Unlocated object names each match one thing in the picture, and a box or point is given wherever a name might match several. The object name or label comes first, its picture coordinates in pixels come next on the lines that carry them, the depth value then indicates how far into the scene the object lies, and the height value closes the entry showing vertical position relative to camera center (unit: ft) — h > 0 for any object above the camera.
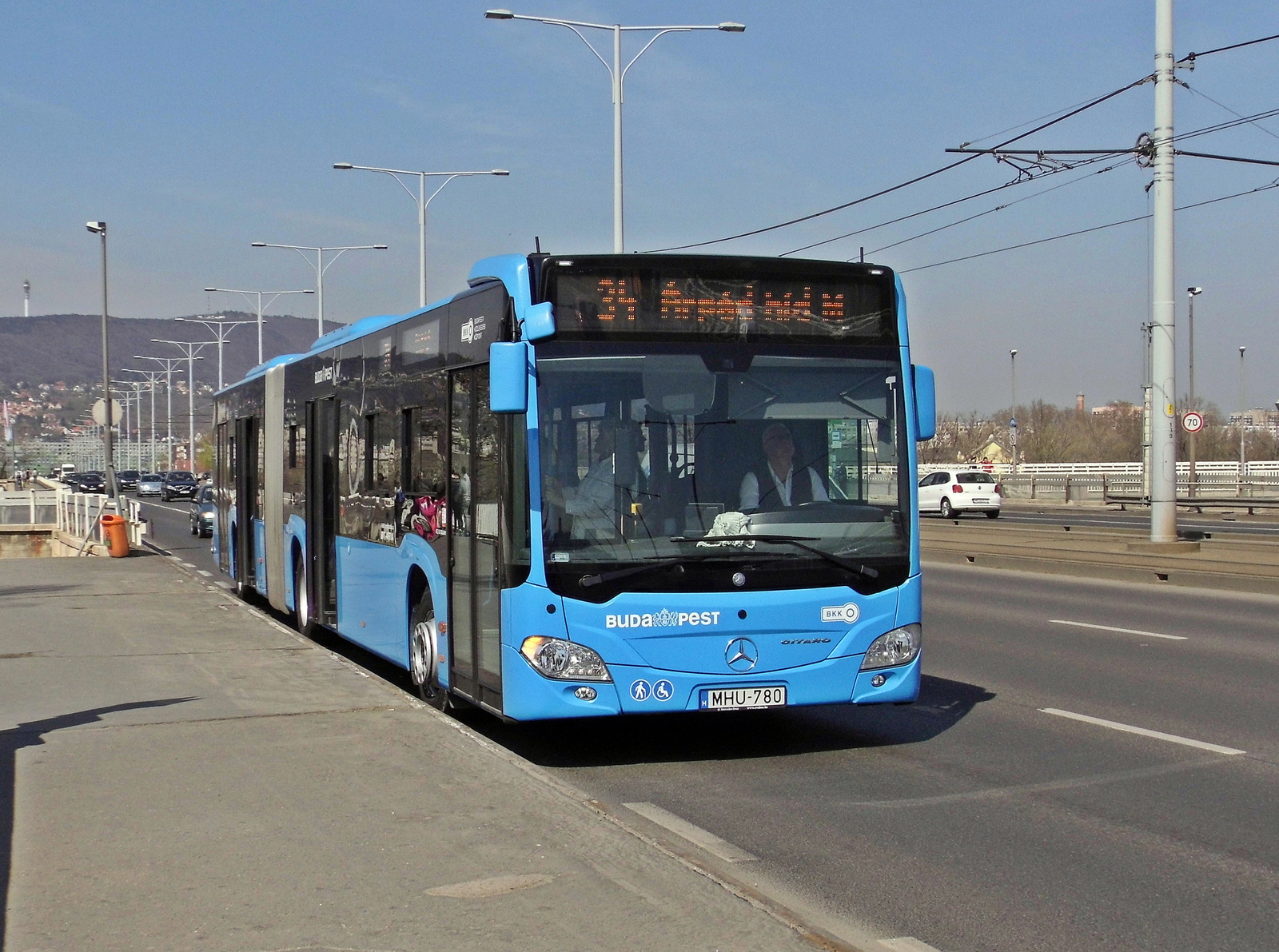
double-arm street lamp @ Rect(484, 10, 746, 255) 90.94 +24.96
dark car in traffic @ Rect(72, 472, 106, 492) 256.32 -2.05
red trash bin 86.74 -3.86
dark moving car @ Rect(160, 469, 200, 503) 240.12 -2.87
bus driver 26.50 -0.34
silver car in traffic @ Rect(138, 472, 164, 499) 265.34 -2.69
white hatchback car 149.28 -3.38
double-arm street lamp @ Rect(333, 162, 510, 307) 117.19 +22.04
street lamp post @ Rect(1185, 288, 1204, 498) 168.31 +16.53
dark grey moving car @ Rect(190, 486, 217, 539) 124.98 -4.15
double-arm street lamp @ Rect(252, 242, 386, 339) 151.23 +21.67
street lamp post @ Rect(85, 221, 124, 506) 111.24 +3.13
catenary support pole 74.18 +8.35
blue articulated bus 25.84 -0.40
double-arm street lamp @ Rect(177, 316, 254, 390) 187.63 +19.38
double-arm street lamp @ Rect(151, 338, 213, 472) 244.18 +17.71
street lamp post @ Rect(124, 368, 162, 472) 280.27 +18.07
